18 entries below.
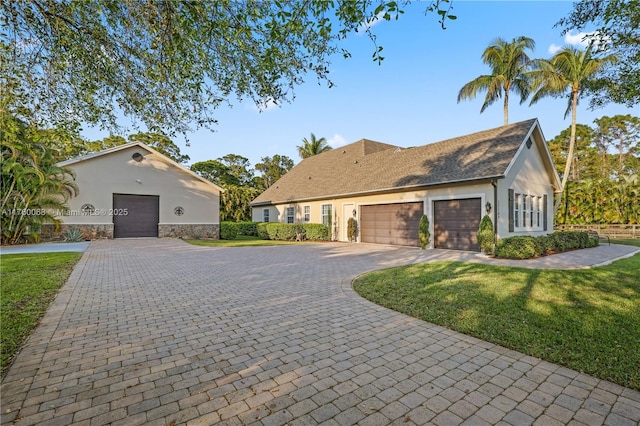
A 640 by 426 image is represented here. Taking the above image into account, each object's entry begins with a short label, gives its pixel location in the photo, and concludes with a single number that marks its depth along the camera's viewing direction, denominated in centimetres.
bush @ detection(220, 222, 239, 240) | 2248
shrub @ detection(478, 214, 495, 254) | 1126
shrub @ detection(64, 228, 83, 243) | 1669
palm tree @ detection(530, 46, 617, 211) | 1787
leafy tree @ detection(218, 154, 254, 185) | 4366
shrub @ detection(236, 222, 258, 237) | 2465
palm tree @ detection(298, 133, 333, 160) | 3803
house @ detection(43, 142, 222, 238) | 1755
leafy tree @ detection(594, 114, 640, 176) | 3488
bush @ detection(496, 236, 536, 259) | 1045
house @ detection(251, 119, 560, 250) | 1234
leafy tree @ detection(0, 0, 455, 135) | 407
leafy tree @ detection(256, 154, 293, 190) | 4322
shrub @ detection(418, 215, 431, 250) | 1368
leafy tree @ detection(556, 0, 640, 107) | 528
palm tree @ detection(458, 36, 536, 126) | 2102
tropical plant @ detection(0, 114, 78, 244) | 1407
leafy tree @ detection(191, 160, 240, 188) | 4084
